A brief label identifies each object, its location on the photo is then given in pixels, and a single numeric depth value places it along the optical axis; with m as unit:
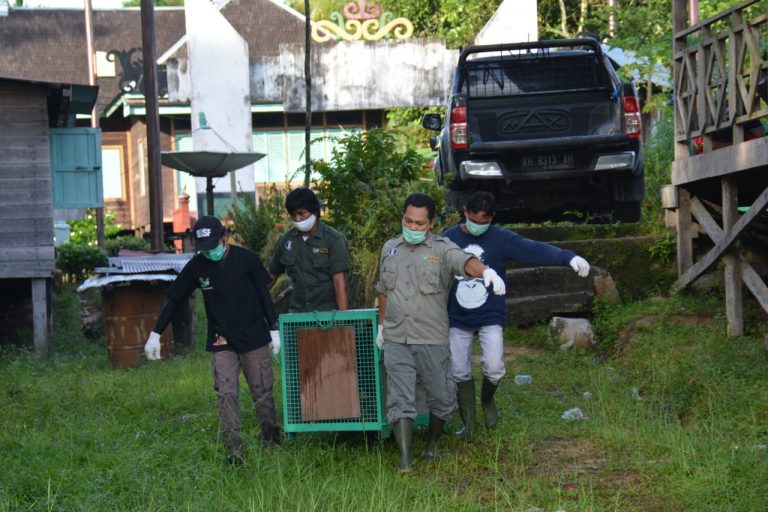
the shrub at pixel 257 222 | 21.39
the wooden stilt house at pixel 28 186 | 16.86
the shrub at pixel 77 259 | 24.00
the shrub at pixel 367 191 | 13.39
